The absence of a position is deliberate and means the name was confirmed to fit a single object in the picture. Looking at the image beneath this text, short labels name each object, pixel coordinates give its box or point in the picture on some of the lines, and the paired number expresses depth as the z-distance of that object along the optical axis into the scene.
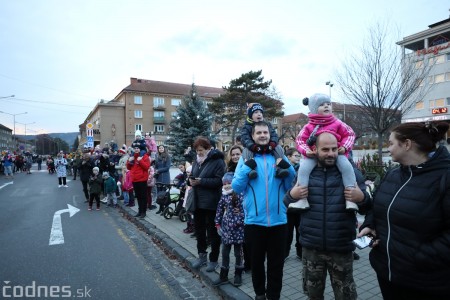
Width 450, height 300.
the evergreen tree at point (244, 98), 32.44
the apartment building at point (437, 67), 35.03
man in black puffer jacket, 2.39
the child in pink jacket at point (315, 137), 2.40
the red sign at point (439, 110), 35.45
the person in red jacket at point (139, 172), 7.75
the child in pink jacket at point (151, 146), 10.51
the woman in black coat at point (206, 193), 4.41
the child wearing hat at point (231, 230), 3.87
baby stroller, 7.67
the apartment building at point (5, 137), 110.50
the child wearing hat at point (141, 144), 8.02
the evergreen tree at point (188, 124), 17.62
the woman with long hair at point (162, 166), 9.16
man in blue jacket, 3.11
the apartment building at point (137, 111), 54.78
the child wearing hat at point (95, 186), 9.52
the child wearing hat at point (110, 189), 10.15
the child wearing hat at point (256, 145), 3.06
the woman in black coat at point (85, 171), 11.03
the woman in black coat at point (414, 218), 1.83
